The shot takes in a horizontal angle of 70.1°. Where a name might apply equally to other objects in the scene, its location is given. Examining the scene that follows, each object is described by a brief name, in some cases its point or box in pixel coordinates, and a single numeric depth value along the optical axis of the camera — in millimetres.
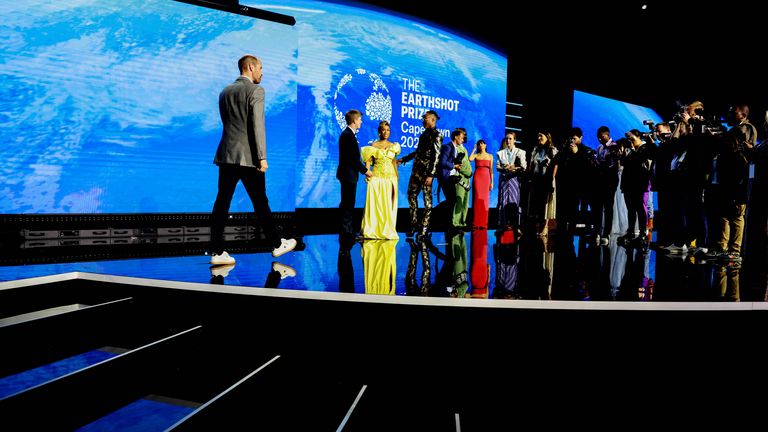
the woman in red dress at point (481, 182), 8844
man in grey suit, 3885
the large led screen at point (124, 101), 5480
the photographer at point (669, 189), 5586
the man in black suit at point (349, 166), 5973
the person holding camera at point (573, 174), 7312
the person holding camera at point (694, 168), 5189
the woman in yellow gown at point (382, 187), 6414
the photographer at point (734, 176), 4766
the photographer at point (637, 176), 6477
